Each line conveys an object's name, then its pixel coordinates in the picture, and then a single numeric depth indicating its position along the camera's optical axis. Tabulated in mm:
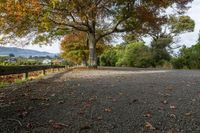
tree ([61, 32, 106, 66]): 18838
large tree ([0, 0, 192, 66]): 9882
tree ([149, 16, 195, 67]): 18304
